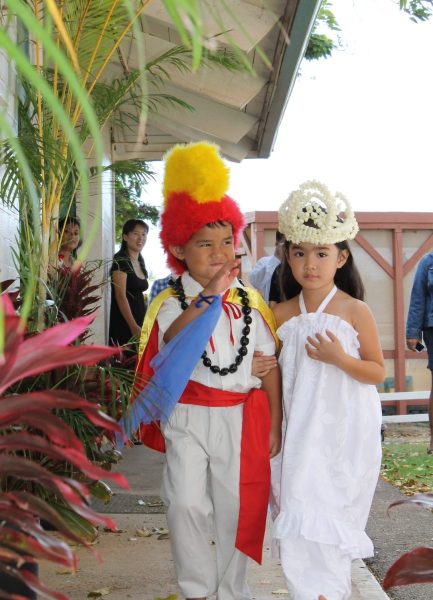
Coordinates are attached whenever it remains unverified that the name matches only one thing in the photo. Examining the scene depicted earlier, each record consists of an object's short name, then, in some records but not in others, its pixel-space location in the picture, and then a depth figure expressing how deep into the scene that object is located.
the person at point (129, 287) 7.88
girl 3.27
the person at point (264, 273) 6.81
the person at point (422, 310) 7.82
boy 3.34
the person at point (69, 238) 5.20
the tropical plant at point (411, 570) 1.99
